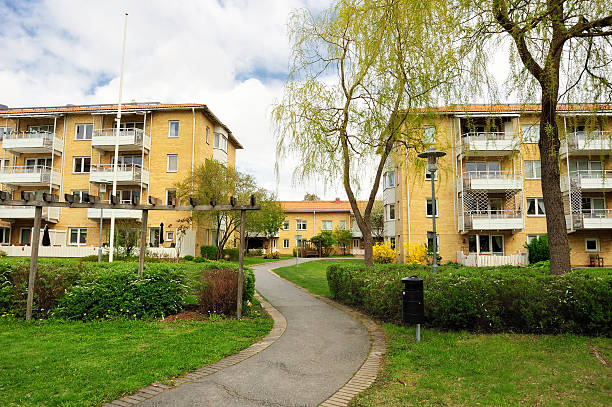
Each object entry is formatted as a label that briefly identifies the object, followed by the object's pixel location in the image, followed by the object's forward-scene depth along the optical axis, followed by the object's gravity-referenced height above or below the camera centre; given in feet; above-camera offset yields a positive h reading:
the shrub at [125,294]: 30.04 -3.87
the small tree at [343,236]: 160.35 +2.24
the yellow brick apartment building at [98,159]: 102.42 +20.95
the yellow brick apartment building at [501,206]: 91.15 +8.36
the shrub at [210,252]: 99.04 -2.49
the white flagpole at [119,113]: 71.92 +23.35
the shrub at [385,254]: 88.89 -2.54
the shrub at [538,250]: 83.35 -1.50
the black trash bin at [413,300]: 23.45 -3.31
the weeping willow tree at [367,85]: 30.71 +13.33
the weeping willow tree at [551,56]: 22.44 +11.28
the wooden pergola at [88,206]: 30.45 +2.75
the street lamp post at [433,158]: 31.48 +6.57
